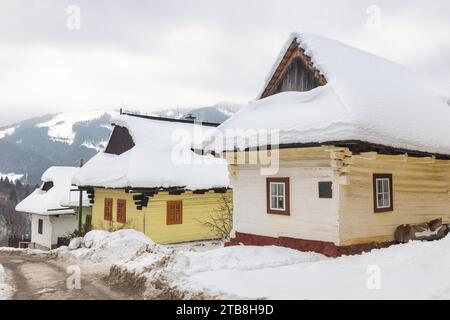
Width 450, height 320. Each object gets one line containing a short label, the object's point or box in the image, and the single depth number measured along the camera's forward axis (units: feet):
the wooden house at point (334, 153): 30.07
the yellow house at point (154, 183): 53.52
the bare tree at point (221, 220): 58.70
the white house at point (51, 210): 89.61
